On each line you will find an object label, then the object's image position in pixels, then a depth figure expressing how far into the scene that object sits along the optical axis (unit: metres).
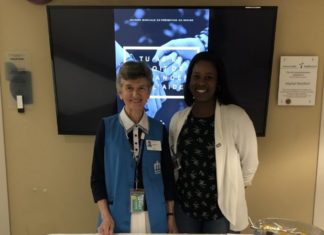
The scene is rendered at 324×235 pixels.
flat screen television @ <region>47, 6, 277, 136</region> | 1.97
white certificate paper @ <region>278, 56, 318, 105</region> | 2.08
